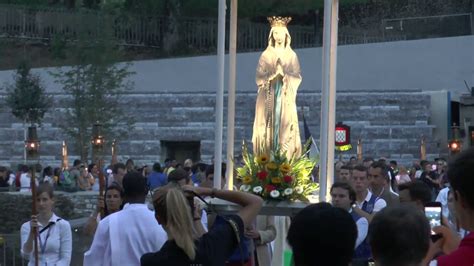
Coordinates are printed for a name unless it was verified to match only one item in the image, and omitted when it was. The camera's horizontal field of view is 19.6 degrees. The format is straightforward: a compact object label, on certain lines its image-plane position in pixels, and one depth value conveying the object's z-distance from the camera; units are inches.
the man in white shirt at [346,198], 425.4
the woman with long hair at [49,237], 445.4
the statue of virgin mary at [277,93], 631.8
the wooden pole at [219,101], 585.9
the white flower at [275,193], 557.3
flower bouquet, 563.2
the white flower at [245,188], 568.1
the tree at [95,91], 1747.0
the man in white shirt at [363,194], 497.4
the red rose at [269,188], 562.6
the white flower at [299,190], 567.0
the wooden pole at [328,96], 544.4
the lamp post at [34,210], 430.0
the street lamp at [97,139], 1312.7
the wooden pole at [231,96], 600.4
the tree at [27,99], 1800.0
